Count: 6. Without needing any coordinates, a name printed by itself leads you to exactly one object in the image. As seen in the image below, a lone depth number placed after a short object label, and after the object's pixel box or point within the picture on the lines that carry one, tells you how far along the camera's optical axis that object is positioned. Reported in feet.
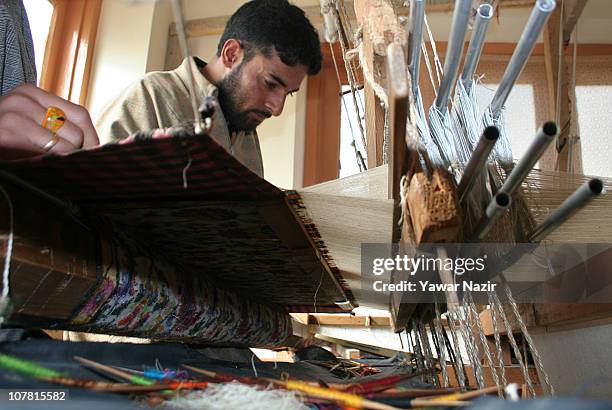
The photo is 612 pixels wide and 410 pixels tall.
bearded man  4.92
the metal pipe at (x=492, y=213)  2.15
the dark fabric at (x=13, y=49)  3.32
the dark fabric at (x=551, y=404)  1.20
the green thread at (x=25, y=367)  2.07
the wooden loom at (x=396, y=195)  1.99
